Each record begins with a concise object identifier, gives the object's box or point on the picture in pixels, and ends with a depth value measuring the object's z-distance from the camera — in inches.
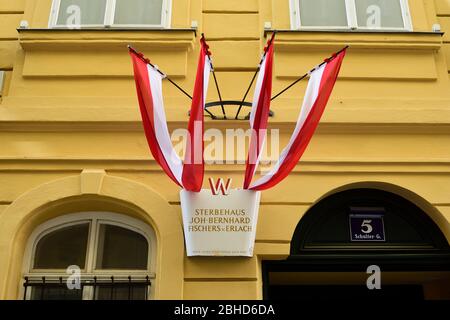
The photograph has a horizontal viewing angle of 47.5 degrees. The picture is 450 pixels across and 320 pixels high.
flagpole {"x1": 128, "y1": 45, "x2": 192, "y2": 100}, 177.4
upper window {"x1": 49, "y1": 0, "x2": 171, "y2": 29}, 220.4
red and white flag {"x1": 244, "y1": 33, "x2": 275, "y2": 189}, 171.9
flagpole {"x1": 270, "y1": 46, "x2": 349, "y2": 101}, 192.8
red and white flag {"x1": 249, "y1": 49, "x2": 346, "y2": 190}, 170.1
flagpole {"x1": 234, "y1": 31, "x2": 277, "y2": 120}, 197.6
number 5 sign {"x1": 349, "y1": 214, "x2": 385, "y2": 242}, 194.7
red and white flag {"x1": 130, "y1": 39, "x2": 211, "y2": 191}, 169.9
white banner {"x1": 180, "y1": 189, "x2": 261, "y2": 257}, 175.2
